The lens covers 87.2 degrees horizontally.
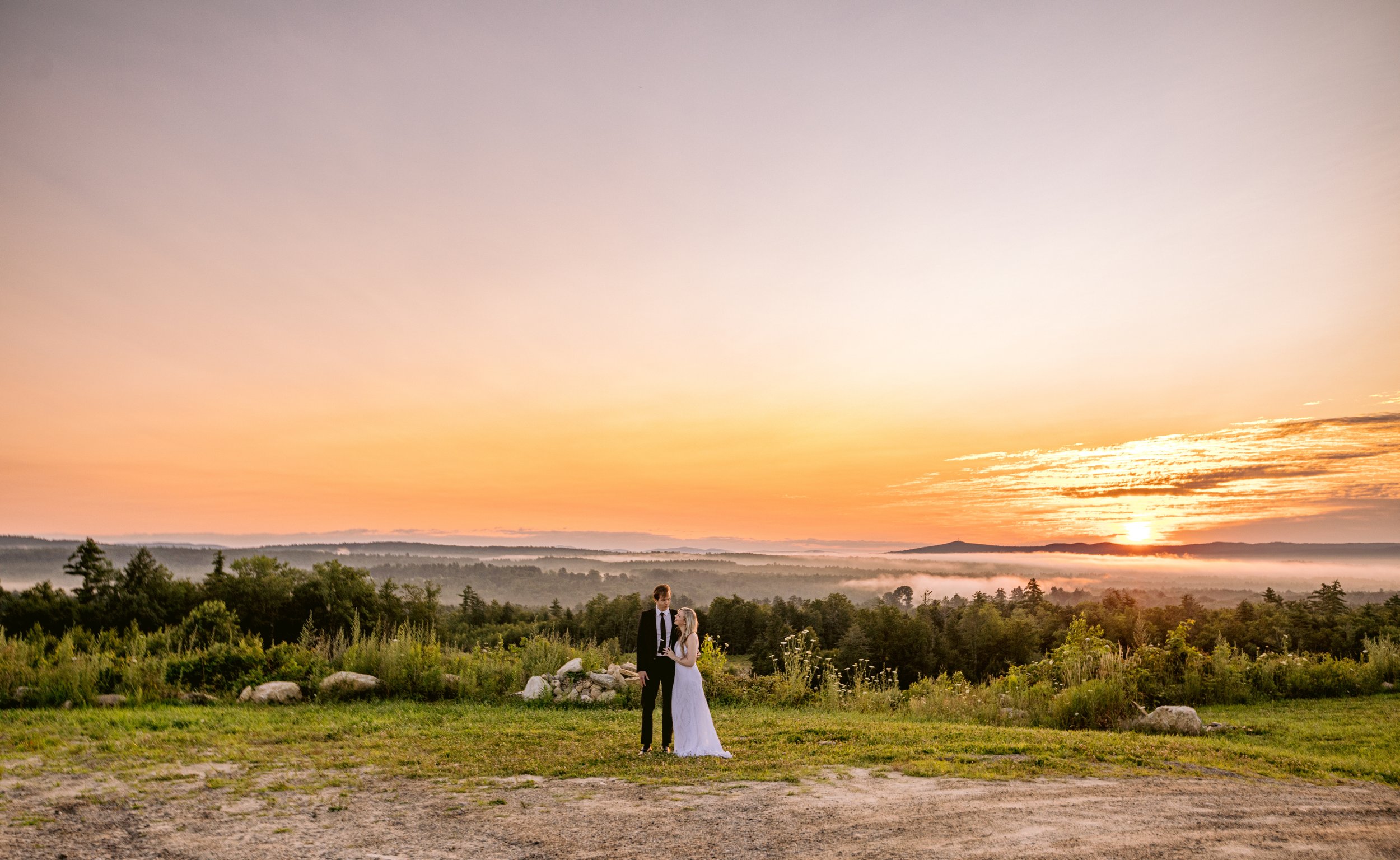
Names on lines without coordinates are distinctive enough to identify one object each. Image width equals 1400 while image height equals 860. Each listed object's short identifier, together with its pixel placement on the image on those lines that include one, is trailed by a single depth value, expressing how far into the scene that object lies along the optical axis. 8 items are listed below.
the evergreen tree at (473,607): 40.38
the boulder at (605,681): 13.60
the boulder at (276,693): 12.35
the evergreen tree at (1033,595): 46.38
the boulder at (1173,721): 10.15
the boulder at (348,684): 12.84
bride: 8.50
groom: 8.61
